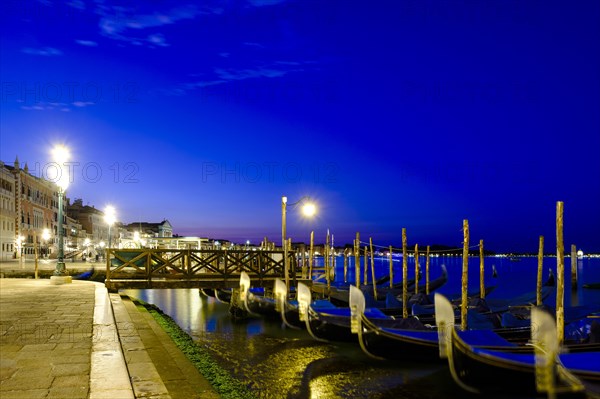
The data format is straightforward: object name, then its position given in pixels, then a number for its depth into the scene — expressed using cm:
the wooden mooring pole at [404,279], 1330
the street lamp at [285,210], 1564
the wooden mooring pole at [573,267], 2972
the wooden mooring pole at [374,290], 1832
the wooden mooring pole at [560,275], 889
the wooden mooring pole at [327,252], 2044
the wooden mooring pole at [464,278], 1068
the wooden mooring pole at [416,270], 1942
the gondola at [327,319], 1113
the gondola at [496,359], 629
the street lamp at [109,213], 2469
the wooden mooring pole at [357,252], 1761
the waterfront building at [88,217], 6838
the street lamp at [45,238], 4675
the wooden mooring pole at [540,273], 1518
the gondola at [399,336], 929
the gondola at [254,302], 1484
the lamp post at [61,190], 1283
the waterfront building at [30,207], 4094
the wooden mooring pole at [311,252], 1989
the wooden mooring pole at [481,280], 1650
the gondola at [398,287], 1861
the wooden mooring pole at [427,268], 2067
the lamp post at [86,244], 5376
